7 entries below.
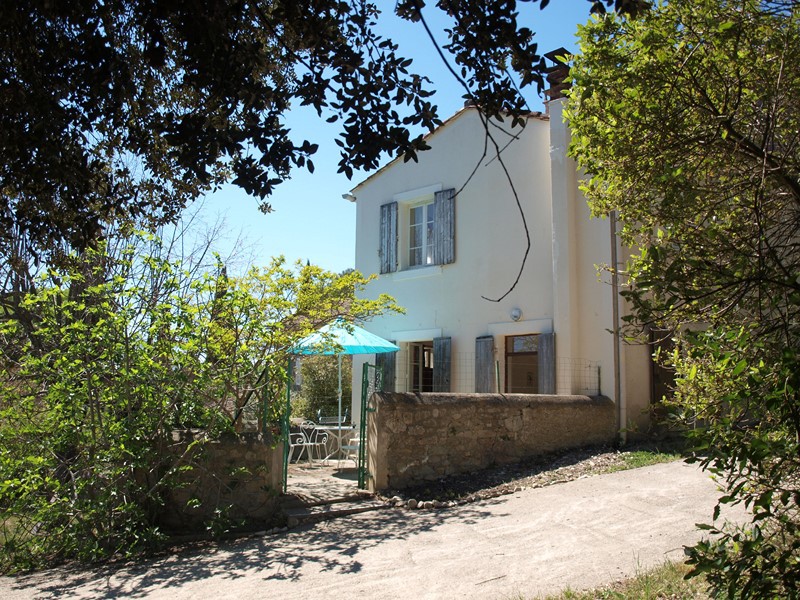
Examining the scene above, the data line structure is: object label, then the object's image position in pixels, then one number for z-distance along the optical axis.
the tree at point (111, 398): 6.86
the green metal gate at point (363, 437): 9.34
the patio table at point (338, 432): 11.63
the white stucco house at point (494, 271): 12.16
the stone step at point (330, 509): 8.20
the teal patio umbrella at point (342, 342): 8.74
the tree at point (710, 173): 3.10
